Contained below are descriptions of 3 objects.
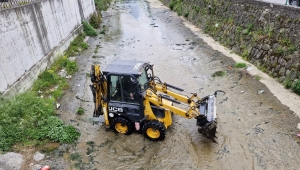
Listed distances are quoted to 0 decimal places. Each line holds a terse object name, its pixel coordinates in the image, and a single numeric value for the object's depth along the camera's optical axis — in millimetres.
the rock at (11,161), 5904
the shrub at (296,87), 8984
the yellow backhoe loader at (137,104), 6430
